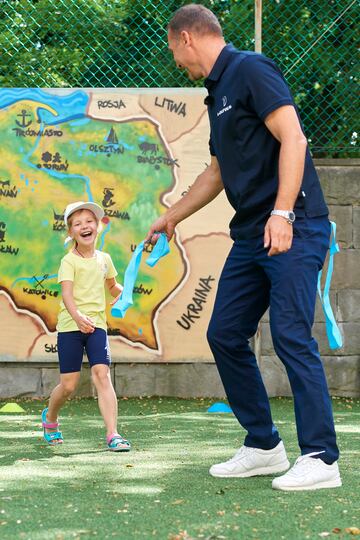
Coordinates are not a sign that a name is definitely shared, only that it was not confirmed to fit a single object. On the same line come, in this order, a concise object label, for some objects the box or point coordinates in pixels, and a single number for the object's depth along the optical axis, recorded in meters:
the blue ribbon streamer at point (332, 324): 8.13
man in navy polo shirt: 7.14
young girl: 9.97
